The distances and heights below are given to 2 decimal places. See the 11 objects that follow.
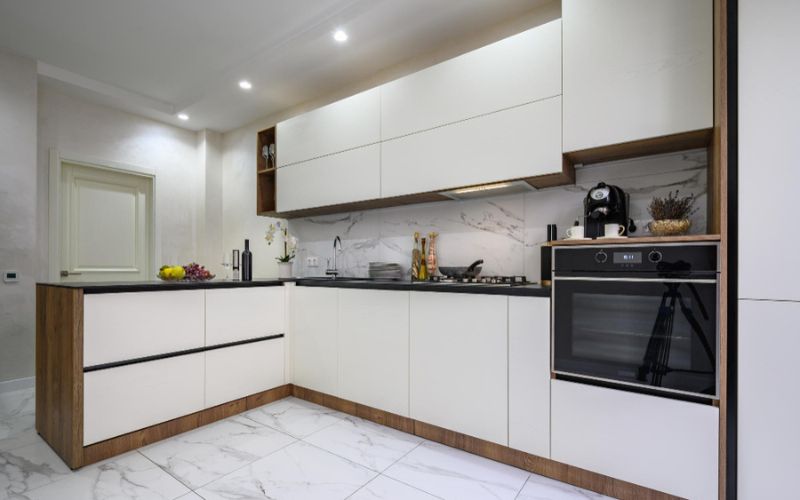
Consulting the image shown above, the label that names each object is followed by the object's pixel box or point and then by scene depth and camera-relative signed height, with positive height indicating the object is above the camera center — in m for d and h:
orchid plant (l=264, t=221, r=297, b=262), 3.53 +0.11
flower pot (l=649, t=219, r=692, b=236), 1.73 +0.11
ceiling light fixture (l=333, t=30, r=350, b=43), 2.70 +1.54
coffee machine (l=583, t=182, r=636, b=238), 1.88 +0.22
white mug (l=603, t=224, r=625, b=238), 1.86 +0.10
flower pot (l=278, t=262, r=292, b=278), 3.43 -0.18
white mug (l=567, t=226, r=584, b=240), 1.89 +0.09
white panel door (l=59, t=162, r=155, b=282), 3.77 +0.27
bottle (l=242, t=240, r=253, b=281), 2.95 -0.11
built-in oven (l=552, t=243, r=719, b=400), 1.50 -0.28
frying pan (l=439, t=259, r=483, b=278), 2.48 -0.14
